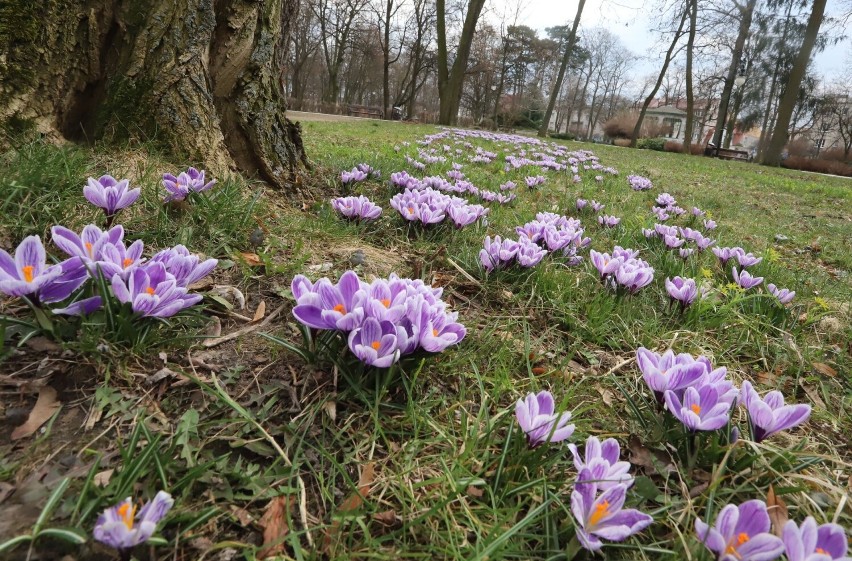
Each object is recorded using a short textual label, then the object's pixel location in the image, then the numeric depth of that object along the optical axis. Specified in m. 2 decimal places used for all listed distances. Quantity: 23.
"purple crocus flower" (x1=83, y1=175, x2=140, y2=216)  0.51
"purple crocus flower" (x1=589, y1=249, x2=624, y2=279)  0.71
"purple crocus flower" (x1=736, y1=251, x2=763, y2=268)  0.88
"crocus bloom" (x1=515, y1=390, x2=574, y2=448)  0.38
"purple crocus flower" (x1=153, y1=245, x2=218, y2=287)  0.43
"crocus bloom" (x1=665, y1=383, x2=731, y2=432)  0.38
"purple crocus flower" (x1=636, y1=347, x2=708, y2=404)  0.43
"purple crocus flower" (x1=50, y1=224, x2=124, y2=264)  0.40
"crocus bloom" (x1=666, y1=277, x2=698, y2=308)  0.70
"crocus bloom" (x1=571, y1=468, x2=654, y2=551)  0.31
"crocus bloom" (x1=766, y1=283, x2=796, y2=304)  0.76
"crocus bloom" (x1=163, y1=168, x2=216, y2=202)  0.63
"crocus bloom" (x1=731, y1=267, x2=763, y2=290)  0.79
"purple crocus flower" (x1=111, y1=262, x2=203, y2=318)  0.38
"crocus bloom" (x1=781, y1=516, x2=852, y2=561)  0.29
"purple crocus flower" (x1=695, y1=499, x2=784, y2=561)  0.30
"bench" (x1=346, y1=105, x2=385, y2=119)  26.19
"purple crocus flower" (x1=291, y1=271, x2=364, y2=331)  0.39
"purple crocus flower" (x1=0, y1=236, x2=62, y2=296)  0.35
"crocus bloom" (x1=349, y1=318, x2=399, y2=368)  0.38
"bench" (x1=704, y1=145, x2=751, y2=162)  21.23
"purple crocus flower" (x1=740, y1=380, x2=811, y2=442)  0.39
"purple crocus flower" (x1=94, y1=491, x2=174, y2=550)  0.25
